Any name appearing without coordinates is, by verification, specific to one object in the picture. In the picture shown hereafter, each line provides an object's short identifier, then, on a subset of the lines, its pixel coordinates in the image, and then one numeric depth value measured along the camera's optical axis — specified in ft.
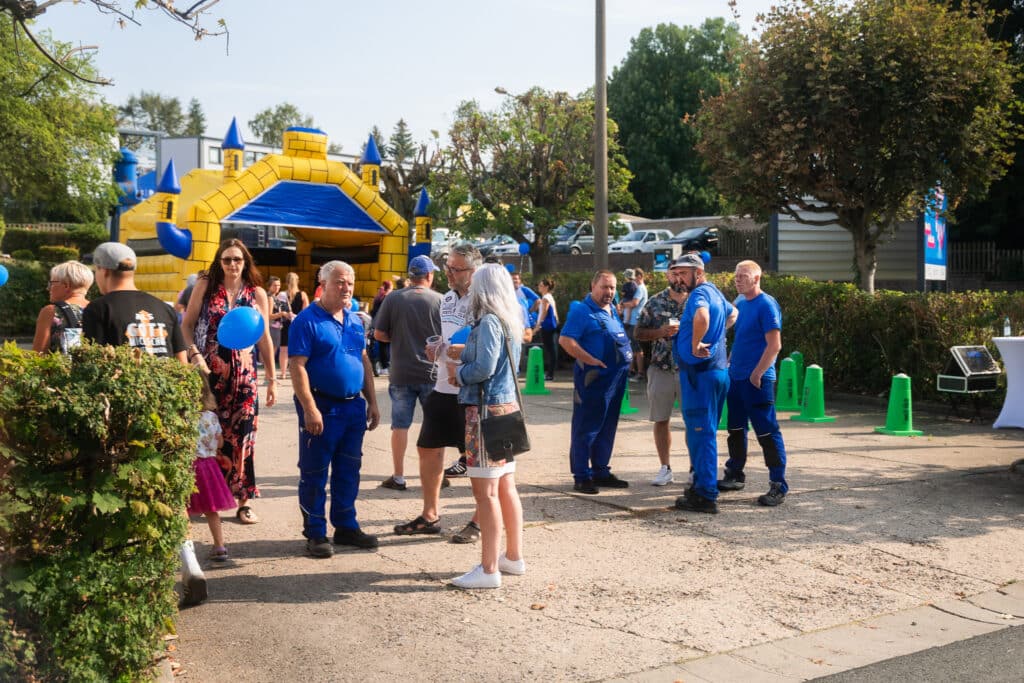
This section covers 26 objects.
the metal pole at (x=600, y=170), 54.54
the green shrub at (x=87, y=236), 157.69
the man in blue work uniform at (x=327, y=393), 20.39
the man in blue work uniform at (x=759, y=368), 25.89
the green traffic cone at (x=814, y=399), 41.68
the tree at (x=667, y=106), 184.65
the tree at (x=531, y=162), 94.48
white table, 28.76
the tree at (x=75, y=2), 15.65
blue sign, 52.54
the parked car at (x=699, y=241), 128.06
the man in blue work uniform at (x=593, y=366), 27.04
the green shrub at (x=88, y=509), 12.09
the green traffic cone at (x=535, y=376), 51.52
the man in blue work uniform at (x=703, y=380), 24.60
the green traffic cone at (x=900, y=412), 38.19
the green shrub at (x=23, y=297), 104.58
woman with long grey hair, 18.85
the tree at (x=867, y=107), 50.85
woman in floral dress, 22.35
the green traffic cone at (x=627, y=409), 44.39
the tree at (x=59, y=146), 131.23
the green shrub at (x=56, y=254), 137.49
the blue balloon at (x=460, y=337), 20.22
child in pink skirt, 19.79
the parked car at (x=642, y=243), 132.83
